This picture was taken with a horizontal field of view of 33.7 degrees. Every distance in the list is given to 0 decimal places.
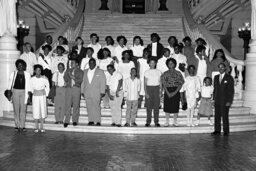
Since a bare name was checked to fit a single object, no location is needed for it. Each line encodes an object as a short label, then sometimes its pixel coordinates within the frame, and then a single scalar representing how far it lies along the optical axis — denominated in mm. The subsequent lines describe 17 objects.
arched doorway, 27923
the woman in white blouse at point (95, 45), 13219
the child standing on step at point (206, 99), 11633
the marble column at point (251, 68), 13367
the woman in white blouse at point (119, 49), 12902
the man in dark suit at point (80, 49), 13039
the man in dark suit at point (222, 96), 11086
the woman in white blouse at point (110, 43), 13219
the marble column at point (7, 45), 13234
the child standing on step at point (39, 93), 11117
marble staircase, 18484
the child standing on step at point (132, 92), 11273
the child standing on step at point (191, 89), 11430
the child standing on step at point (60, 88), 11555
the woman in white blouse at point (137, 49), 12846
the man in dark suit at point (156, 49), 12633
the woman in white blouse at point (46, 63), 12430
